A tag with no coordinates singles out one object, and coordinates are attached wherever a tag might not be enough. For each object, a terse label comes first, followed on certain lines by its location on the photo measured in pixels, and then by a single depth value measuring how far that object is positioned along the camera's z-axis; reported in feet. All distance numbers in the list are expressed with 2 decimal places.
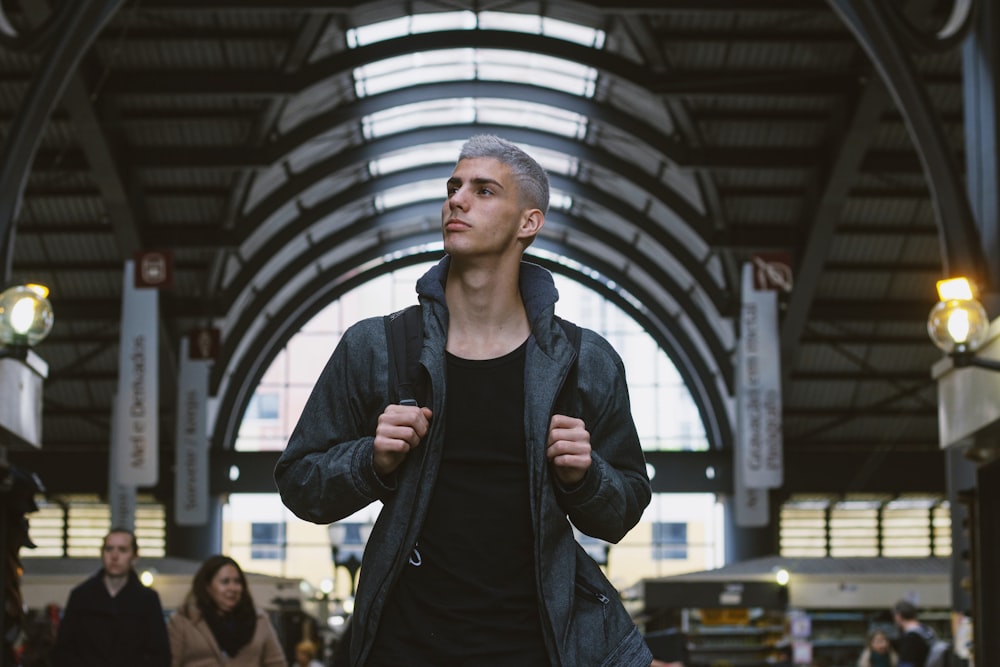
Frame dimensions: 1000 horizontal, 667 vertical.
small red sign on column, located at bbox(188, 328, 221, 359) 109.91
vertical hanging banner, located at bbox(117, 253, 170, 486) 82.28
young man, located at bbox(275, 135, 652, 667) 10.05
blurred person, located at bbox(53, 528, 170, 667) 27.30
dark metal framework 91.35
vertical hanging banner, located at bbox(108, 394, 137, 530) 101.81
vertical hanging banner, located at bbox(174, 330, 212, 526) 108.37
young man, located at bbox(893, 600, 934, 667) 55.57
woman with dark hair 27.30
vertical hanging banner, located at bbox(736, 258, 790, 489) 92.22
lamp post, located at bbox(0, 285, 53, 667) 37.27
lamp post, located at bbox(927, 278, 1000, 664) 37.01
